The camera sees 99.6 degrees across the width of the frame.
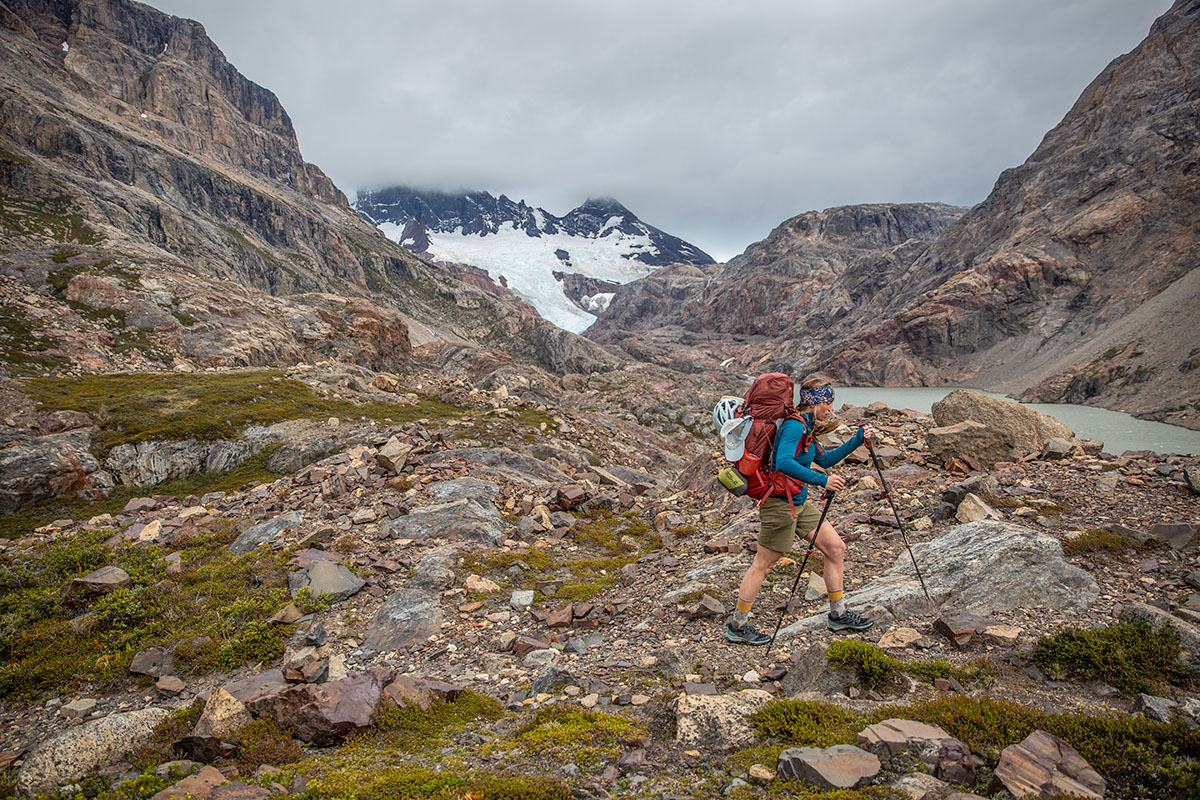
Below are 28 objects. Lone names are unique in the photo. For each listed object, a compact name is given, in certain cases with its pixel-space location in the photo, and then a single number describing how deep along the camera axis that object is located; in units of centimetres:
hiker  748
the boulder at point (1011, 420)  1455
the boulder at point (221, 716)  589
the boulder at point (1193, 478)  975
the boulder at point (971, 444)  1437
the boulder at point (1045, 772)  403
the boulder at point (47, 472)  1923
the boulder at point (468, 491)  1566
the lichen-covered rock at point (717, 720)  552
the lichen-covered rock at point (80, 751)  552
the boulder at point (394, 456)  1740
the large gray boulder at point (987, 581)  746
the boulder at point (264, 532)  1305
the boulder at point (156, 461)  2264
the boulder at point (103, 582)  1023
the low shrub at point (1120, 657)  548
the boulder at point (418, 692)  647
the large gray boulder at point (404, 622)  925
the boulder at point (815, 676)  621
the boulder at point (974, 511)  1005
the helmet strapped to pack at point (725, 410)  837
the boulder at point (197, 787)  460
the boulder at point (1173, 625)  561
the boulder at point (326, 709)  591
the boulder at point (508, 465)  1931
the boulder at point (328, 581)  1035
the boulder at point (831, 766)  439
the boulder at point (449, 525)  1338
